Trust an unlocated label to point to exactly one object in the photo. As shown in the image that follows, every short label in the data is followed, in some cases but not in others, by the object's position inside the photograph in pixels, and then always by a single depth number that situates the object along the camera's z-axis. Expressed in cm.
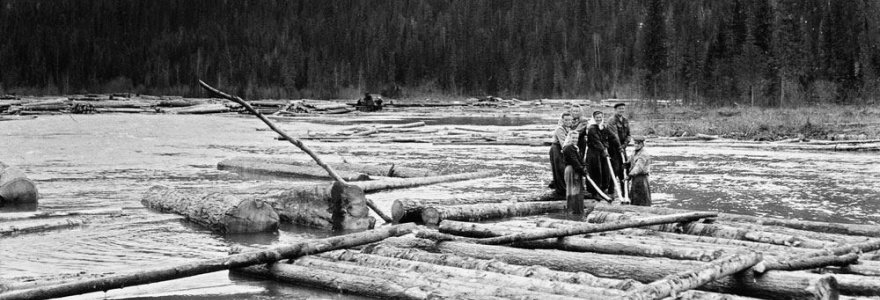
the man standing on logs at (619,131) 1636
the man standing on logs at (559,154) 1532
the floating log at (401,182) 2002
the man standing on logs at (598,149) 1586
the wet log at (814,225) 1196
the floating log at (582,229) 1088
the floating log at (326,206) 1442
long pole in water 1210
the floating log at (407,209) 1427
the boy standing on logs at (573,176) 1466
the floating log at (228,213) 1407
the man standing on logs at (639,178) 1470
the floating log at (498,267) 867
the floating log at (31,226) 1416
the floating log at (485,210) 1436
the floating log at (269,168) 2352
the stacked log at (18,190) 1744
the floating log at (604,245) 987
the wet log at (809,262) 874
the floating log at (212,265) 872
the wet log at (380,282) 847
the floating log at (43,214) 1528
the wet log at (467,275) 840
